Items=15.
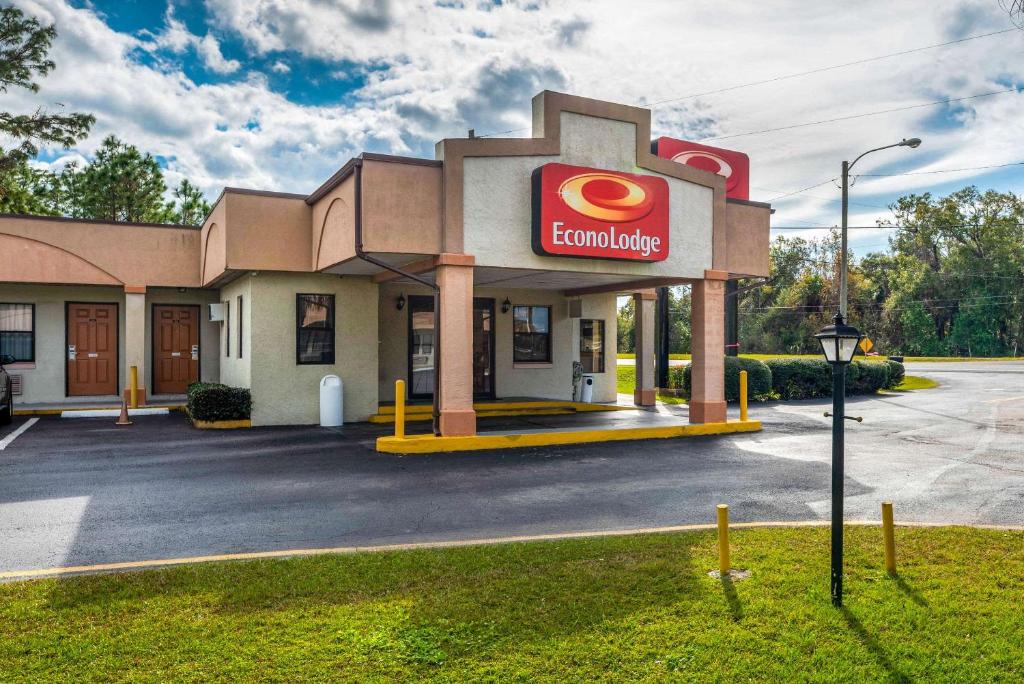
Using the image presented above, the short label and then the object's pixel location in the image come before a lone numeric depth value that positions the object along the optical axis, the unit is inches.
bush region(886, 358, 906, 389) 1113.4
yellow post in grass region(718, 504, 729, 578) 238.7
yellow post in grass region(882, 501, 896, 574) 243.6
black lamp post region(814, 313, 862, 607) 219.5
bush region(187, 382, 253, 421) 607.8
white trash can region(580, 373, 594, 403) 831.7
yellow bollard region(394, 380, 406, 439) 496.4
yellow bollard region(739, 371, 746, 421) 641.0
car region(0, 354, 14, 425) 609.9
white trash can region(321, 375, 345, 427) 624.1
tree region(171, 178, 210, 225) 1711.4
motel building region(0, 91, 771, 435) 516.1
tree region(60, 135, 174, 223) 1533.0
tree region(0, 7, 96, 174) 1040.2
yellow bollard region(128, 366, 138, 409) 741.3
